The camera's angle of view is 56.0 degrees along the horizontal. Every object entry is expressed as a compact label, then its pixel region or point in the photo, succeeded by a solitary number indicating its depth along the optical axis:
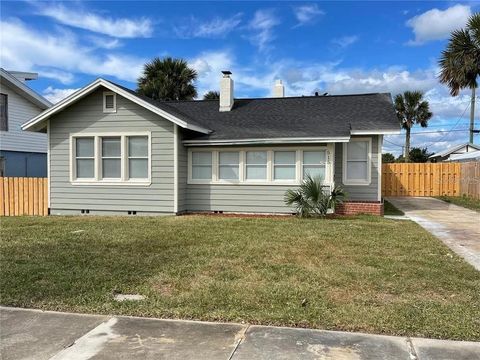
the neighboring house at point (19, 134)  19.86
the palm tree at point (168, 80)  27.44
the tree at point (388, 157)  53.52
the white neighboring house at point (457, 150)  37.94
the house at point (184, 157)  13.66
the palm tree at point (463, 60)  18.77
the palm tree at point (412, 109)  36.69
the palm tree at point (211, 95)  31.40
